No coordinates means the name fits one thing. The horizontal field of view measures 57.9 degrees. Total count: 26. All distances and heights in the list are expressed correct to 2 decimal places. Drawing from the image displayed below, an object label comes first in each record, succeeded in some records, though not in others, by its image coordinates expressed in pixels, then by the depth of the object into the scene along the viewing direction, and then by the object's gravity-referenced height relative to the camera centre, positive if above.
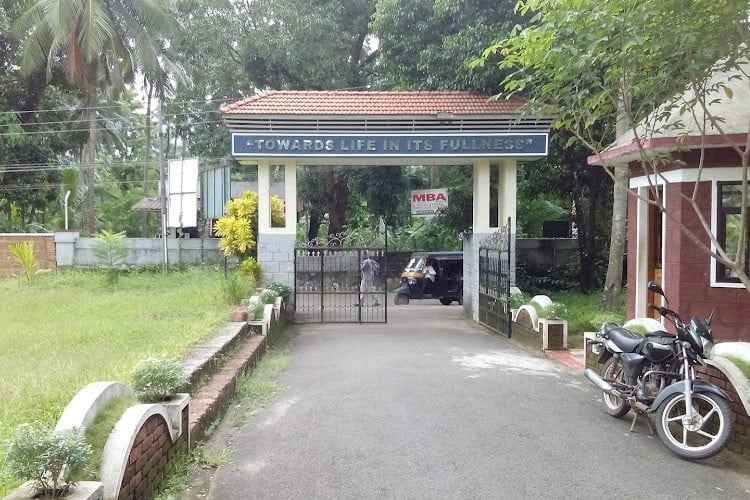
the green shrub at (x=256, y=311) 10.55 -1.13
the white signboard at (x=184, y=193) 18.41 +1.27
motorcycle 5.34 -1.29
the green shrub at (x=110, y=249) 17.48 -0.24
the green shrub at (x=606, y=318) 10.30 -1.28
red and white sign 23.80 +1.33
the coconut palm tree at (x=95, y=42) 20.80 +6.45
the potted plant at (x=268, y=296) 12.33 -1.05
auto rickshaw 21.06 -1.35
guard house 8.59 +0.35
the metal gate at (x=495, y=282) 12.96 -0.88
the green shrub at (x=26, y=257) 16.27 -0.41
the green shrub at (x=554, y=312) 11.15 -1.22
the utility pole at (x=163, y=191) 18.39 +1.55
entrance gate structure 14.33 +2.15
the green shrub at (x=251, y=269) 14.60 -0.65
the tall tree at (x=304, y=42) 21.45 +6.34
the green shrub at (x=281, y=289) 13.88 -1.03
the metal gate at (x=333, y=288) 14.61 -1.09
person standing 15.78 -0.83
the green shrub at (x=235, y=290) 12.12 -0.92
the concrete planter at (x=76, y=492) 3.12 -1.18
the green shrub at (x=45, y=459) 3.09 -1.01
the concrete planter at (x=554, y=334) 10.98 -1.55
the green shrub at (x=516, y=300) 12.97 -1.20
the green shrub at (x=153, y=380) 4.83 -1.00
